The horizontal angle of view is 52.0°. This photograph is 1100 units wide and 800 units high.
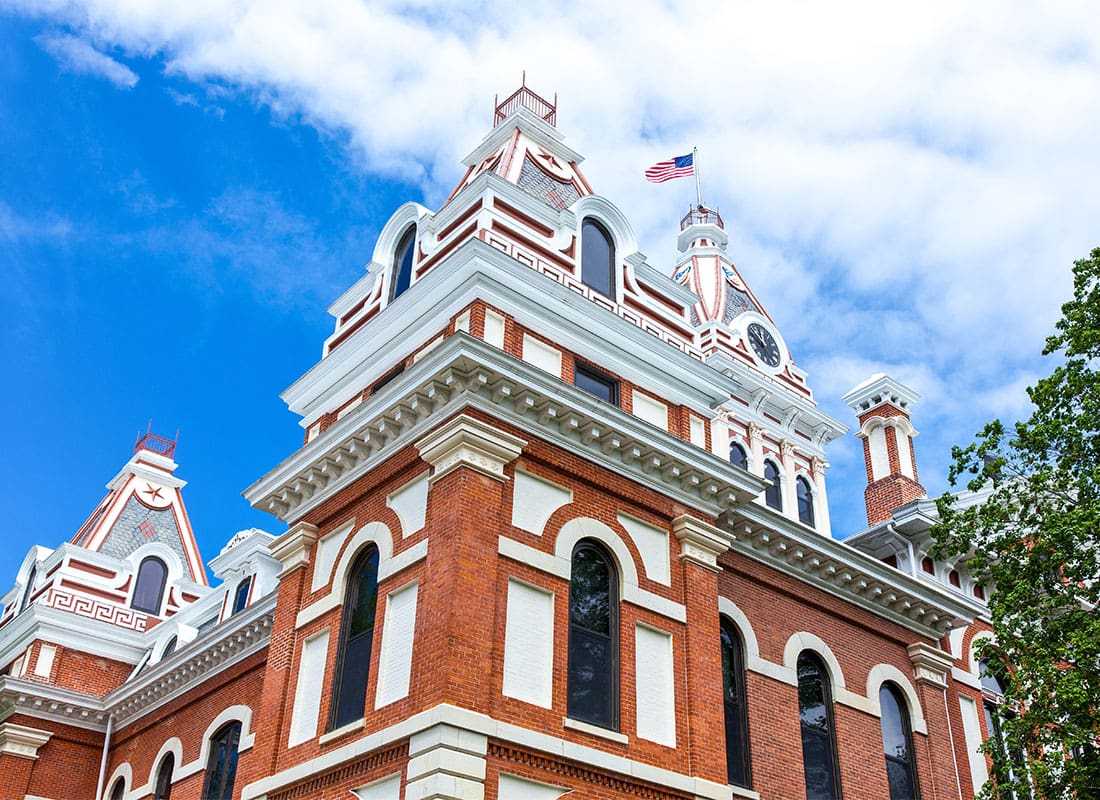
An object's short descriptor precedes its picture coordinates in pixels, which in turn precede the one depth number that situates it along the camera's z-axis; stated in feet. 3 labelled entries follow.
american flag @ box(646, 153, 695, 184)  126.00
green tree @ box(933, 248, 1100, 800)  57.16
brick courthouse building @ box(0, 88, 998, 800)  50.29
